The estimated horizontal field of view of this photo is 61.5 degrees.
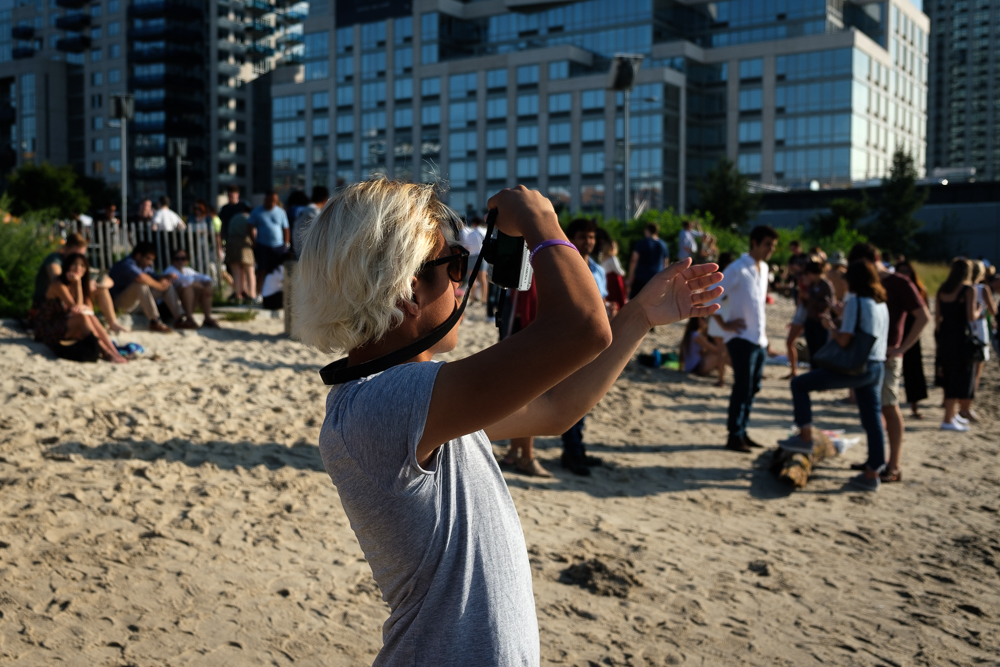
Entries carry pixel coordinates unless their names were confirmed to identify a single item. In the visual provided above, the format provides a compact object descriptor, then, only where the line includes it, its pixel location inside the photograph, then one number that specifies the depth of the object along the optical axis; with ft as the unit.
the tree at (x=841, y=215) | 136.87
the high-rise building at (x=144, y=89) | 289.12
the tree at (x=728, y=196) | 136.87
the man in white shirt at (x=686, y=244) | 62.13
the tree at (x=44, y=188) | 180.34
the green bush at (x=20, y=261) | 33.37
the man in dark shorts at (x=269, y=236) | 39.70
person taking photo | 4.57
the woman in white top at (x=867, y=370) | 20.93
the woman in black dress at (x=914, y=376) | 28.73
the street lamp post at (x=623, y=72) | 69.72
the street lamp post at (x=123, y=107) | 79.77
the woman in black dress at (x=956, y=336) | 27.78
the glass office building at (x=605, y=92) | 213.25
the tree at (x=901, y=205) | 134.72
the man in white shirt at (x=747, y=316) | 24.35
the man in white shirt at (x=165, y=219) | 51.42
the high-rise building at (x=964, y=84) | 387.96
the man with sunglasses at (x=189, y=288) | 36.63
